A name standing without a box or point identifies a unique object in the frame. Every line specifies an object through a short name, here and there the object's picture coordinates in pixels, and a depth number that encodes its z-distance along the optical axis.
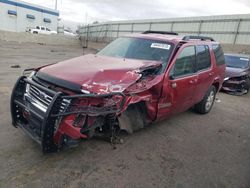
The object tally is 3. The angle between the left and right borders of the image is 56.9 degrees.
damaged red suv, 2.97
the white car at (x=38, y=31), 41.28
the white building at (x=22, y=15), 49.41
